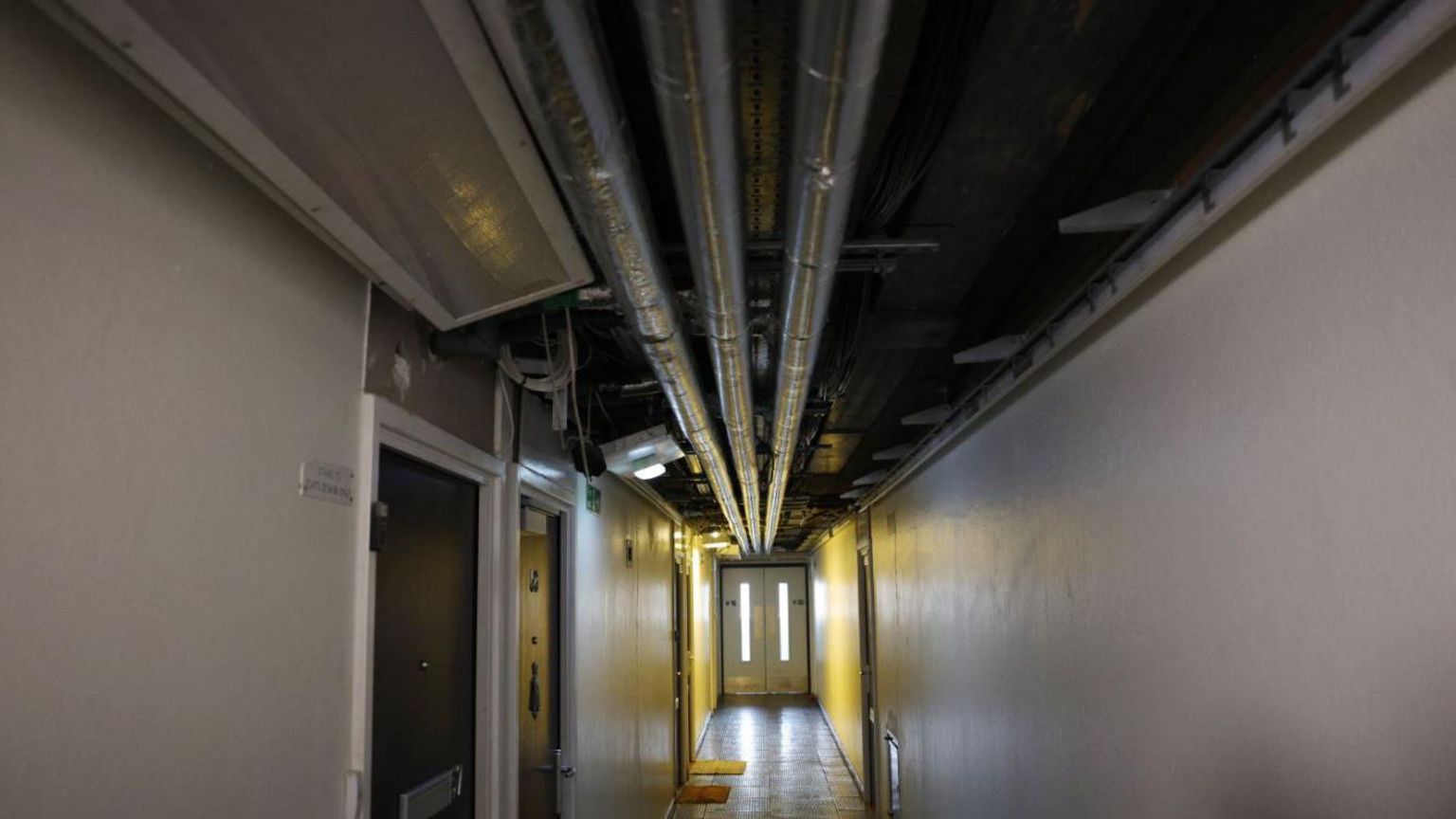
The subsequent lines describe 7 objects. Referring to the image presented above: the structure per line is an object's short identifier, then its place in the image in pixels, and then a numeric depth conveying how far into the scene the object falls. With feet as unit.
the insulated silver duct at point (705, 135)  3.70
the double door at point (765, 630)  56.90
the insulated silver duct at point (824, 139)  3.70
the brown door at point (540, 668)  11.19
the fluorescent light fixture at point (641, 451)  13.52
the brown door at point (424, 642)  7.11
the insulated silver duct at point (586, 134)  3.77
